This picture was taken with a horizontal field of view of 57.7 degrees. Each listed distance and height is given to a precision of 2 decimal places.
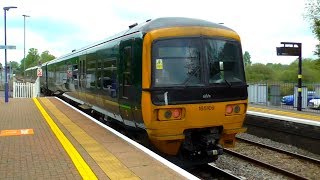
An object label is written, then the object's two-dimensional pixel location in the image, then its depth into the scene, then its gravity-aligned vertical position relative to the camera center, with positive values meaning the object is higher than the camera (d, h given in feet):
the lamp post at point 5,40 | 50.25 +7.48
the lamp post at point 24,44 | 158.91 +20.93
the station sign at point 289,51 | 43.10 +4.69
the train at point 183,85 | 18.25 -0.20
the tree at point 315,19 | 65.10 +14.37
